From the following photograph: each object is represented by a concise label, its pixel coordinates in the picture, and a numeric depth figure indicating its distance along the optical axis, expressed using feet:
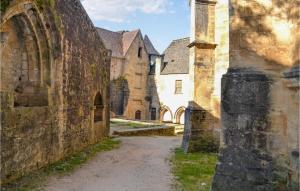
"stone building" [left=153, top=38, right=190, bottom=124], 72.03
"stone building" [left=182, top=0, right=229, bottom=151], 26.36
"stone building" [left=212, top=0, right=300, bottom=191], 10.46
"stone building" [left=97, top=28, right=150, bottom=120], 76.10
